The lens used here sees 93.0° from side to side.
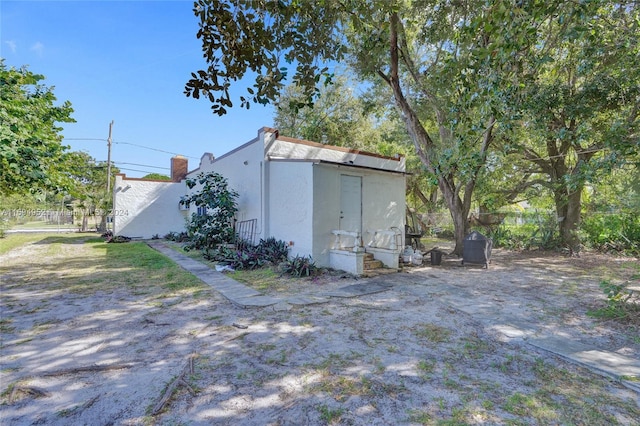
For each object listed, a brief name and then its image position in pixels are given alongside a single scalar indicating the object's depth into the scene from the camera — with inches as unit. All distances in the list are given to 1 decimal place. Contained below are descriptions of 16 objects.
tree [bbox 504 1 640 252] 269.9
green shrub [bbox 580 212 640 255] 460.4
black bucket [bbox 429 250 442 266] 384.2
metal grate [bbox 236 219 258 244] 424.2
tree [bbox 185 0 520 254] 111.5
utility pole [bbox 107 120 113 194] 910.2
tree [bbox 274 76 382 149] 707.4
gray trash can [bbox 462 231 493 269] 361.3
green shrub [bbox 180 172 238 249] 435.8
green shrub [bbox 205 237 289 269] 336.5
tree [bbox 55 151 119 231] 230.2
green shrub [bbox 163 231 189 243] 621.9
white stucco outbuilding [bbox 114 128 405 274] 324.8
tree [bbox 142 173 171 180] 1214.3
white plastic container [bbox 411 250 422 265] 379.6
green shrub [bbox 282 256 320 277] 296.2
